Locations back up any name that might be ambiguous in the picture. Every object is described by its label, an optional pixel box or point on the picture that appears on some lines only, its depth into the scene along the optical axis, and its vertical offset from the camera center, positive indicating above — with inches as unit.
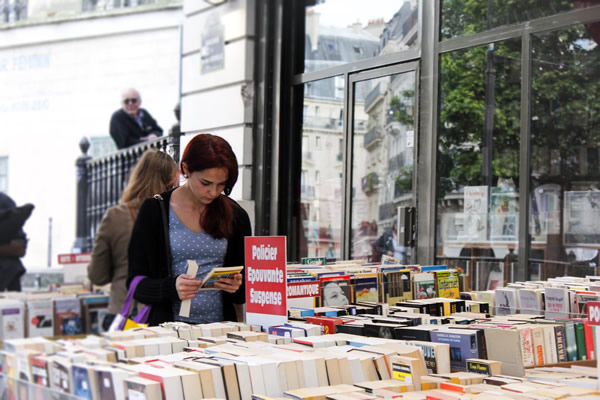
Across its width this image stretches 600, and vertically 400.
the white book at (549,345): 126.3 -16.6
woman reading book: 125.4 -0.3
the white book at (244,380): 90.7 -16.4
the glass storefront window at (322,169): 305.7 +28.6
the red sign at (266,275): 124.7 -5.8
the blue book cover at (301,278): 146.5 -7.3
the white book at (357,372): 98.9 -16.7
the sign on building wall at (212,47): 336.2 +83.5
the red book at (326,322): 127.1 -13.5
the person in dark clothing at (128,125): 495.5 +72.1
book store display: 89.2 -14.7
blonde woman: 173.2 -1.6
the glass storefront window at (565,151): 217.6 +26.4
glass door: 270.8 +29.5
